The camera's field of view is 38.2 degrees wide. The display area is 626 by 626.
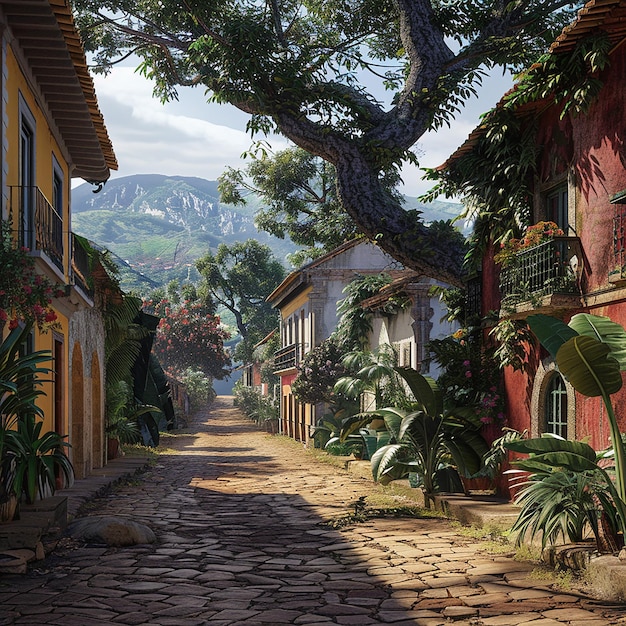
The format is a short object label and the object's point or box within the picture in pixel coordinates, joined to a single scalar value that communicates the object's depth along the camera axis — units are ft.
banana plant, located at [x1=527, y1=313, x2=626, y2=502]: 25.53
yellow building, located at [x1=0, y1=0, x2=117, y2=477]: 32.17
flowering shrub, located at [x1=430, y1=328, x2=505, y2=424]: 43.28
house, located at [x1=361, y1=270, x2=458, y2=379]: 67.26
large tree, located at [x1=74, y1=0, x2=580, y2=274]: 51.55
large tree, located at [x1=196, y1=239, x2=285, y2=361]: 204.54
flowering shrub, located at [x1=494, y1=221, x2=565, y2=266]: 36.17
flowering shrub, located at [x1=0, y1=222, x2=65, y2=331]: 28.07
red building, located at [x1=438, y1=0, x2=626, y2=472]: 32.01
